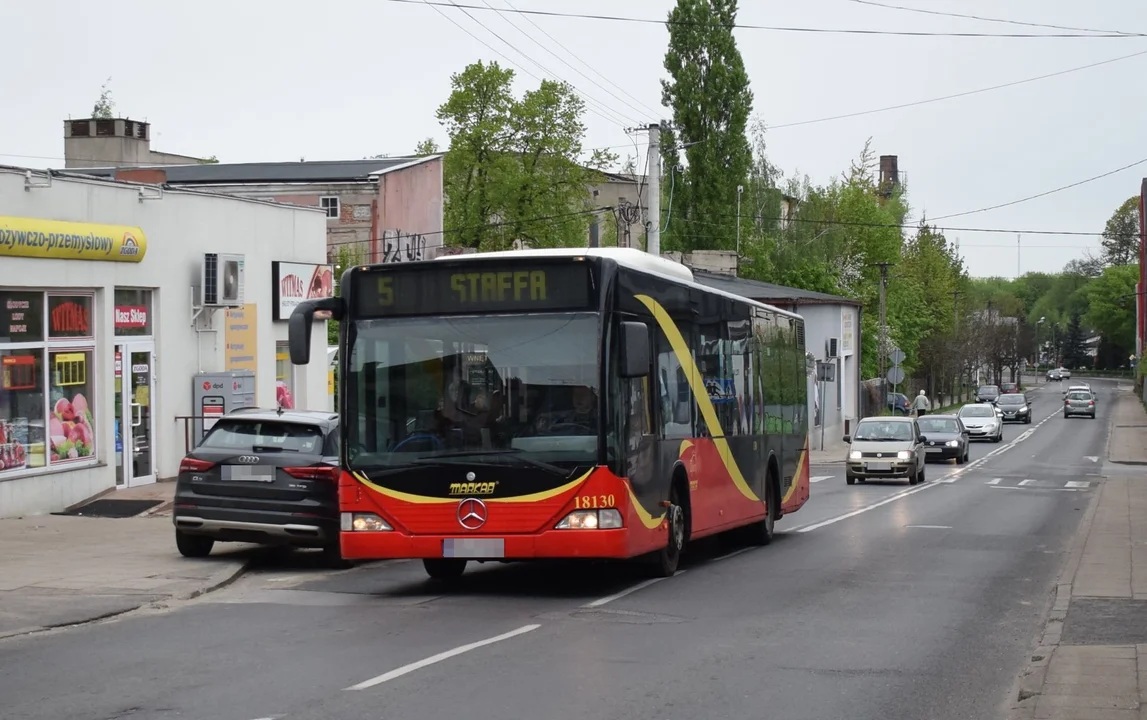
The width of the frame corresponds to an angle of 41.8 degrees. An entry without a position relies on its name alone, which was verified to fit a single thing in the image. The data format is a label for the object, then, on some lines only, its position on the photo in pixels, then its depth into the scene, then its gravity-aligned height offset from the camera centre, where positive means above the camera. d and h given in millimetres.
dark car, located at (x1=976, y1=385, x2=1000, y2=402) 99812 -1813
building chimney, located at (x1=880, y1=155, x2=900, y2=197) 178625 +25001
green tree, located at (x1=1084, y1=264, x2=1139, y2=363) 156125 +6502
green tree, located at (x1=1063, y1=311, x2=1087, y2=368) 196000 +2774
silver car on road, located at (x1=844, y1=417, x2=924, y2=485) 36375 -2035
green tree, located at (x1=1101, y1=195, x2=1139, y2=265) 163925 +14847
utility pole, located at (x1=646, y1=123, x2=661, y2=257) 33062 +3777
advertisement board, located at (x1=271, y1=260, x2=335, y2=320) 28031 +1745
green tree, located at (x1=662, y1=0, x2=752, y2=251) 69125 +12116
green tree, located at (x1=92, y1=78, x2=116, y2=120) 87000 +15768
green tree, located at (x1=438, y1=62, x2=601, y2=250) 68062 +9938
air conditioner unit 25375 +1613
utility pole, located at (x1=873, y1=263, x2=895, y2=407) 72156 +1608
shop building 20922 +870
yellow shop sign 20438 +1981
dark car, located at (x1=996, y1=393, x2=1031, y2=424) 84812 -2444
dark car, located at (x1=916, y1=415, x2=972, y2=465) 47406 -2319
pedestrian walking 72438 -1756
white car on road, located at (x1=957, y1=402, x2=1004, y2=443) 64312 -2363
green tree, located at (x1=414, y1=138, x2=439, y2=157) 74062 +11188
